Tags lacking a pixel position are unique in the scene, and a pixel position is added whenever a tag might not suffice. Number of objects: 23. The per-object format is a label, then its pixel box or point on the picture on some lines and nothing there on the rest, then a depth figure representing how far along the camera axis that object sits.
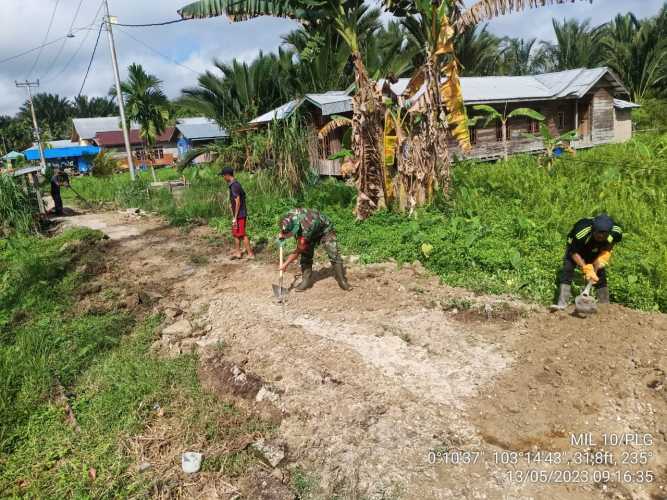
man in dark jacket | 4.68
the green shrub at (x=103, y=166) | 27.08
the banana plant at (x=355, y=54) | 8.52
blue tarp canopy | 34.81
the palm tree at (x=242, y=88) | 24.83
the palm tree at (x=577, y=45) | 31.72
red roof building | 41.28
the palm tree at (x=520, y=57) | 37.81
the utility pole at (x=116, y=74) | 17.77
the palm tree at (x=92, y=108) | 70.12
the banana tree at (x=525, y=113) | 10.66
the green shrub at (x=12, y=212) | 12.14
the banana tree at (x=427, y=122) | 8.51
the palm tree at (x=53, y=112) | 65.26
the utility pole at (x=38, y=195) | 14.05
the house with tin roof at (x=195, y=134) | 32.66
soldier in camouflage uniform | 5.94
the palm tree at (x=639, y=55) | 27.22
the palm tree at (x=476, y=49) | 28.80
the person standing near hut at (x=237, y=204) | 8.08
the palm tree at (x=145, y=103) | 23.77
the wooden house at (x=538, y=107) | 17.17
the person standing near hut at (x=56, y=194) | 15.52
